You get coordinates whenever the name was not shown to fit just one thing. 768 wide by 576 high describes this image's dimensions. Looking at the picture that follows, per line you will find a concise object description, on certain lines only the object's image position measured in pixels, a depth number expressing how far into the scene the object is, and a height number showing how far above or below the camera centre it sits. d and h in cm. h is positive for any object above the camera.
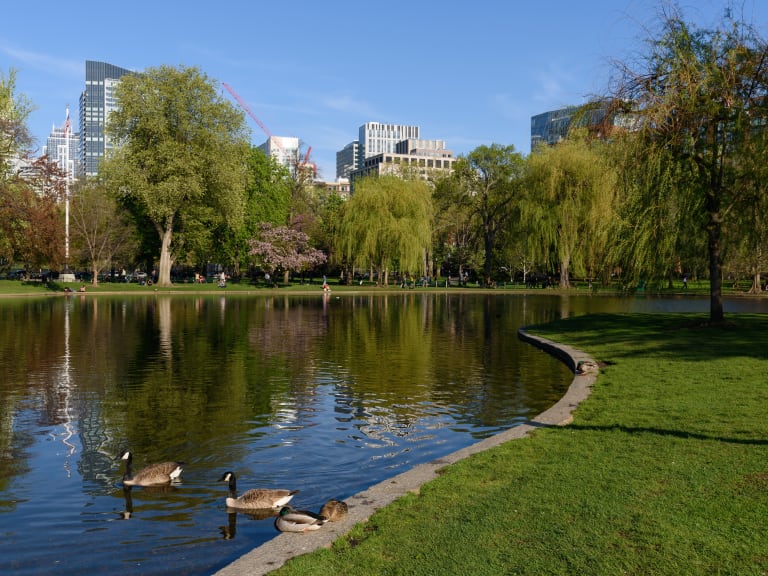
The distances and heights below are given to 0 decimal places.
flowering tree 7800 +289
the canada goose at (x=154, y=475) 921 -280
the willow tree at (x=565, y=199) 6475 +751
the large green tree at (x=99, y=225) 7388 +526
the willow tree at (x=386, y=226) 7175 +513
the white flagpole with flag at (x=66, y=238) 6070 +335
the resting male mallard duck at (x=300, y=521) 710 -263
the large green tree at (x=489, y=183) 8000 +1113
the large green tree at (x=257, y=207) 7962 +813
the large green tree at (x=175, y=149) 6066 +1155
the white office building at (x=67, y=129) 7518 +1698
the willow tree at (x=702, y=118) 2403 +579
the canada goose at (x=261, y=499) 828 -280
